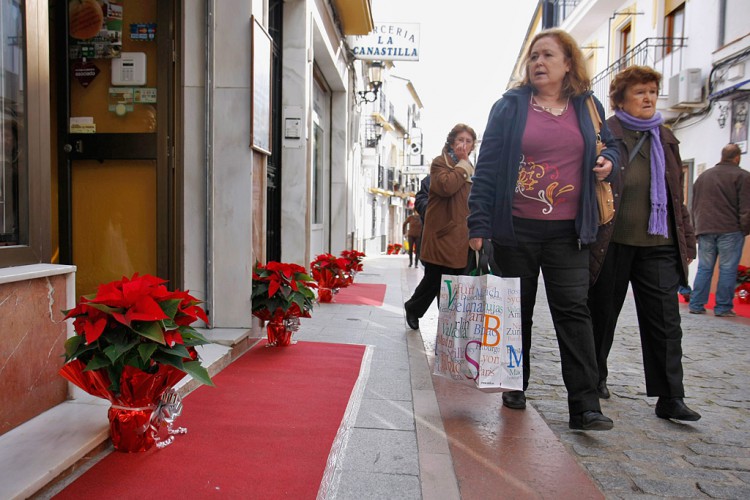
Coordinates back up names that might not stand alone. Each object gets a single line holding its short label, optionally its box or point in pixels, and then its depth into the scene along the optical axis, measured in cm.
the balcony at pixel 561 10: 2276
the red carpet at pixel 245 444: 252
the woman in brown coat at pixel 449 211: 555
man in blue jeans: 791
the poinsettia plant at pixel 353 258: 967
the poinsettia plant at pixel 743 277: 942
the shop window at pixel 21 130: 286
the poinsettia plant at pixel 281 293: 498
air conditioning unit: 1255
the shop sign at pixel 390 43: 1412
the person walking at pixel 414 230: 1662
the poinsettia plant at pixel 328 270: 838
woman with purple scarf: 363
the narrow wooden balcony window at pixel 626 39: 1767
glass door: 486
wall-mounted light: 1687
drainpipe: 496
